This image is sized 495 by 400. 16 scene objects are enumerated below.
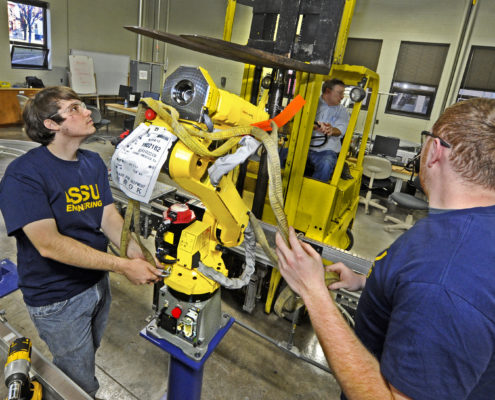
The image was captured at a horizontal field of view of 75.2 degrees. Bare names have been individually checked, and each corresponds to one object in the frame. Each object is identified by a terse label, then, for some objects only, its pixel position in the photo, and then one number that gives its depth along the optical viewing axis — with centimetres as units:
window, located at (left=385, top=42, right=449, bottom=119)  790
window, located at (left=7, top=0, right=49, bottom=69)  952
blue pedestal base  145
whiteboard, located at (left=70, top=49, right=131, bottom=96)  1169
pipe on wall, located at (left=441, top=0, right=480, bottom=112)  719
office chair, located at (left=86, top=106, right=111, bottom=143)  663
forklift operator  324
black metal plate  92
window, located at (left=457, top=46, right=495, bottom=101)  731
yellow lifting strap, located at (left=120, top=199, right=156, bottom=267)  133
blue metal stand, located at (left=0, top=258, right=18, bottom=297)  250
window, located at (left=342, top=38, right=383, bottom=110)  851
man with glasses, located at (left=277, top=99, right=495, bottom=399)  67
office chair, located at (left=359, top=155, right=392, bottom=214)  611
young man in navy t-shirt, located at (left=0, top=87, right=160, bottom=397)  138
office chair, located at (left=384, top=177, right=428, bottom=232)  434
